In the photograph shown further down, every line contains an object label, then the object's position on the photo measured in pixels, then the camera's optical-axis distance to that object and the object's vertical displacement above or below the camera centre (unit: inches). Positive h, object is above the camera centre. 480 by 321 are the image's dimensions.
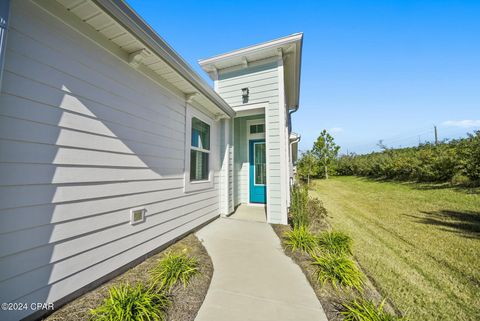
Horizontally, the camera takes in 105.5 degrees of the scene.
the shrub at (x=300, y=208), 155.3 -34.2
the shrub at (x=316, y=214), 184.9 -47.8
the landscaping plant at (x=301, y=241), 123.3 -49.7
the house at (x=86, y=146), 57.7 +11.1
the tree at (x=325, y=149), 761.0 +86.6
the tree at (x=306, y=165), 638.5 +18.4
